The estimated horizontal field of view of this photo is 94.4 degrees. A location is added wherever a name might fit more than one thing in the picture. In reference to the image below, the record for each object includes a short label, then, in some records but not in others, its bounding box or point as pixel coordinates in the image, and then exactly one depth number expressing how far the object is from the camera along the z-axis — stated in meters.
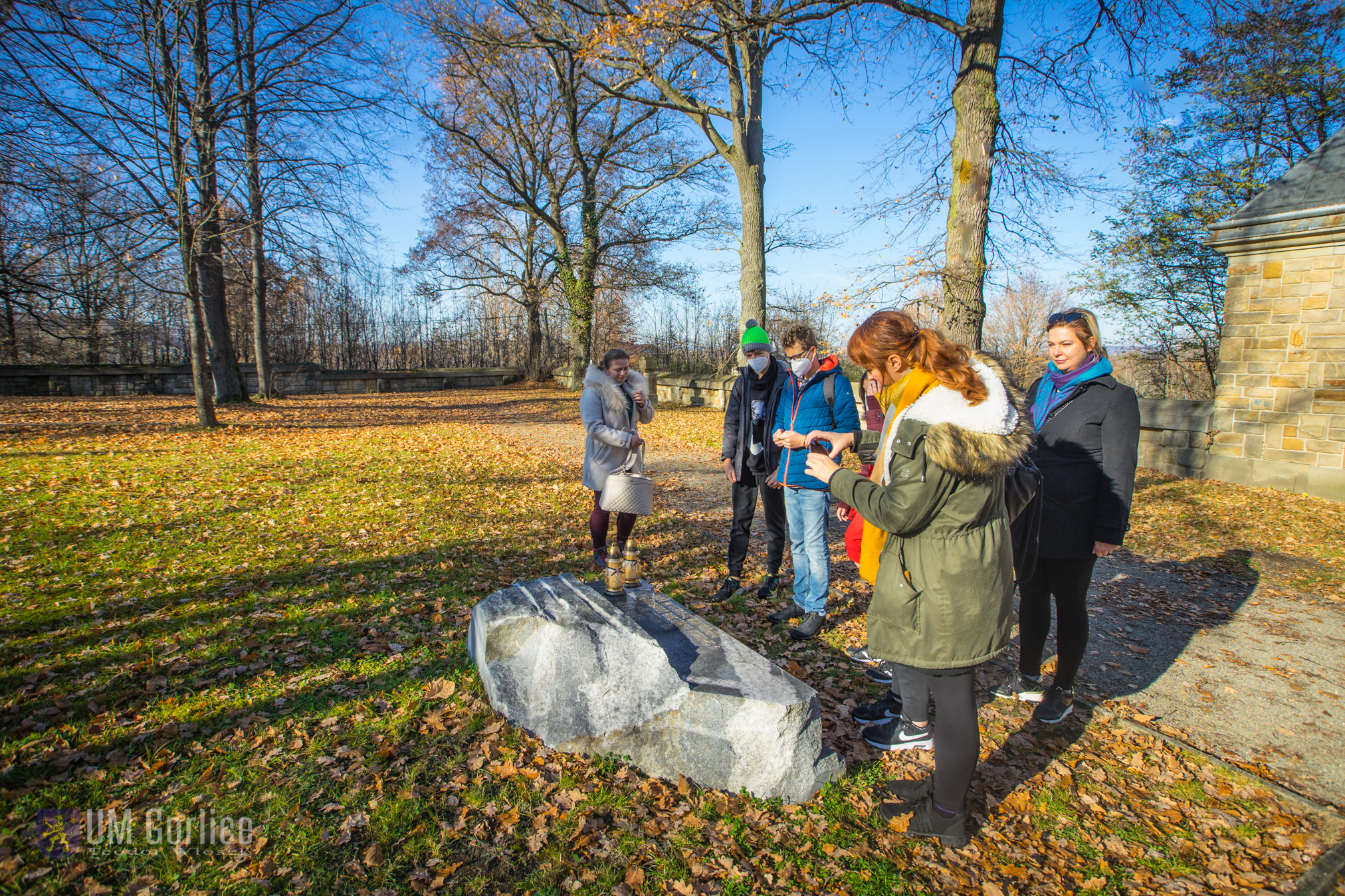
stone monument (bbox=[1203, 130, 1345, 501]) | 8.13
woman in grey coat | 4.85
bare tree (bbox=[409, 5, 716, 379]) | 21.16
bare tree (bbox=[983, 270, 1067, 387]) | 21.91
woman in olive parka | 2.11
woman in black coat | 2.98
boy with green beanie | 4.38
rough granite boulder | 2.69
